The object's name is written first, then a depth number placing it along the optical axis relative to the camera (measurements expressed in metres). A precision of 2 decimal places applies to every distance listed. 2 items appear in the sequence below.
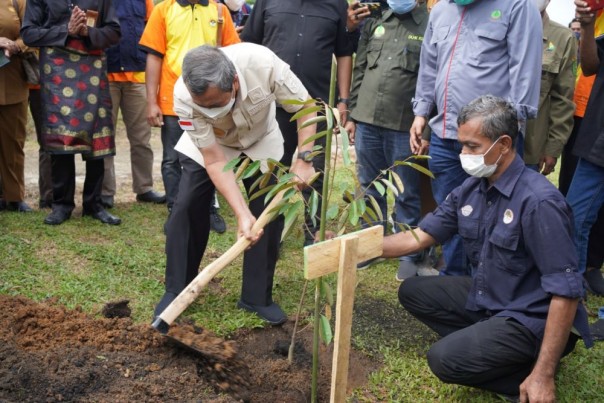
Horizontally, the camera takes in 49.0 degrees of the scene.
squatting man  2.86
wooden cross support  2.45
